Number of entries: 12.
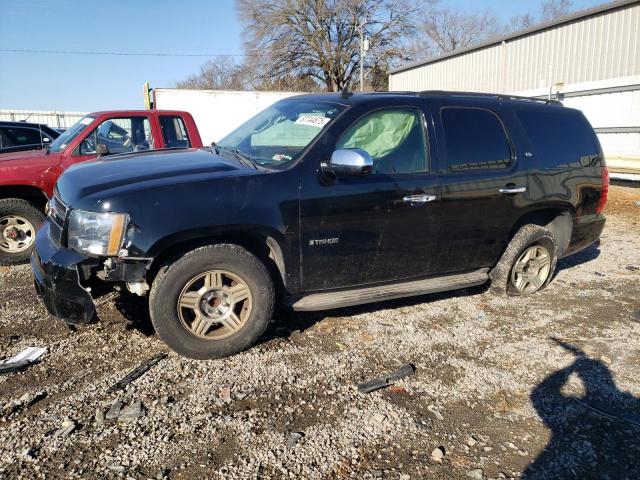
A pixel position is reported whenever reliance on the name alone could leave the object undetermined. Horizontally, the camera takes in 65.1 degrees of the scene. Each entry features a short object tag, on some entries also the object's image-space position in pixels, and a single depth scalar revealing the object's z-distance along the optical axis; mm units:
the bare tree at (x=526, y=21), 52375
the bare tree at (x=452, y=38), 51406
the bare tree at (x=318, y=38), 37188
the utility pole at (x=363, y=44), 31406
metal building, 13172
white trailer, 18078
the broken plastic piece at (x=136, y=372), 3263
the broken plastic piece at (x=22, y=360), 3436
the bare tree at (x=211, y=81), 55425
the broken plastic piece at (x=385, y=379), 3338
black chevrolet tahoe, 3314
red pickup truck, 5992
